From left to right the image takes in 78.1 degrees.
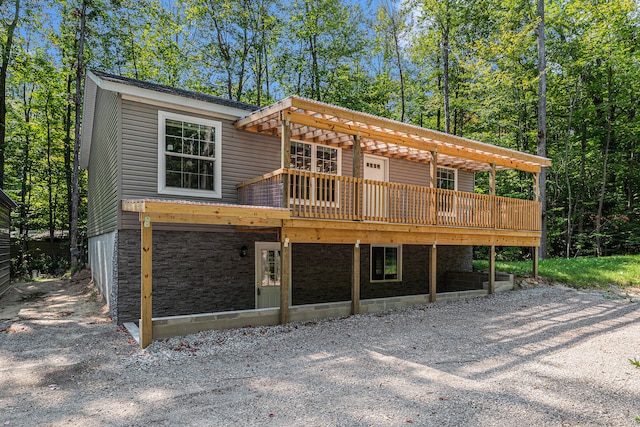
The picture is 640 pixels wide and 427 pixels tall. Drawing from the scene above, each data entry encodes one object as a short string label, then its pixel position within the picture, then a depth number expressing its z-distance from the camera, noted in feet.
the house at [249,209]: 25.93
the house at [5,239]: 39.83
